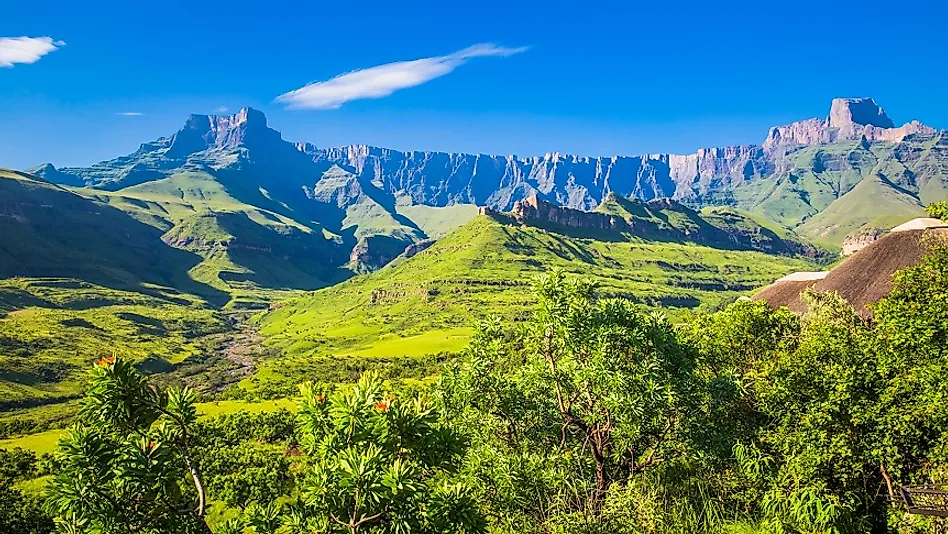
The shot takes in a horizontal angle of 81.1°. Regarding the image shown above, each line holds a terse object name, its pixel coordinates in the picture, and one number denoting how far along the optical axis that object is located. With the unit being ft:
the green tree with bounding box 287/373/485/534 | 30.19
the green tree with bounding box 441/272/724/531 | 54.29
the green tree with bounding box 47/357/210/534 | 30.50
